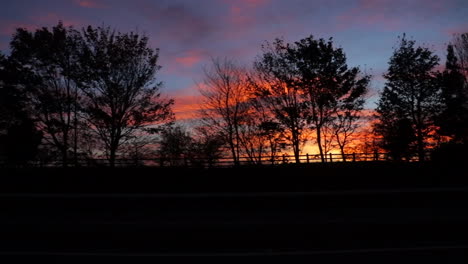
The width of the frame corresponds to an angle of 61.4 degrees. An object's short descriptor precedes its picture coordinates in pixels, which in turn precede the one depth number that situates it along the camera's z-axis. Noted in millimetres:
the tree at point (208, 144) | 32656
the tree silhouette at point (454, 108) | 34906
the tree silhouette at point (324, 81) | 30156
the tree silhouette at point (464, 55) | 36219
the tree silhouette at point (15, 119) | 29266
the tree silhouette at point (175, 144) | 30591
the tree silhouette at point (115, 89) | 27969
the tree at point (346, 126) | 31062
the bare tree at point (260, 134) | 30984
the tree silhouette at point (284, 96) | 30625
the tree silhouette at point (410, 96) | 34625
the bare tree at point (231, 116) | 32188
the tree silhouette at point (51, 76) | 28875
